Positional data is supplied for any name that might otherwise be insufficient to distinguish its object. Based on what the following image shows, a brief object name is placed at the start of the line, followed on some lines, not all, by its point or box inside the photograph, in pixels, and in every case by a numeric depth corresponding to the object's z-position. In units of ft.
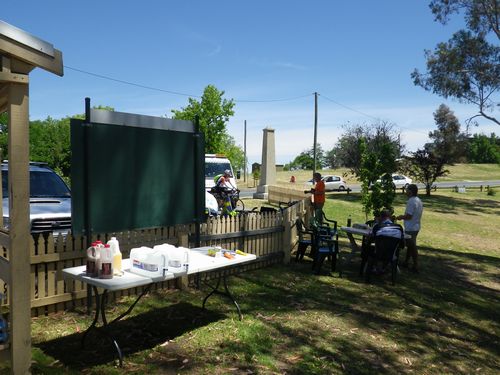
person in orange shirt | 40.93
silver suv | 20.62
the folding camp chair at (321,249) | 26.78
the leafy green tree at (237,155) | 288.32
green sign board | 16.98
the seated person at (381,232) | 24.73
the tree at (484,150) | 387.96
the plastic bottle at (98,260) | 13.17
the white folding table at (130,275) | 12.82
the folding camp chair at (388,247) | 24.73
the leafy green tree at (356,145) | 101.17
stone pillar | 74.74
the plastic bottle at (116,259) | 13.56
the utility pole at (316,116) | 107.26
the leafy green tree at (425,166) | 98.22
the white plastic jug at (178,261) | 14.60
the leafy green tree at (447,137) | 108.47
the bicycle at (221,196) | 45.81
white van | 58.03
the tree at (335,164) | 241.24
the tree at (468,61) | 73.92
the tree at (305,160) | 433.89
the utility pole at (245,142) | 200.85
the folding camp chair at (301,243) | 29.16
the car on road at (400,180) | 128.16
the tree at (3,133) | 148.64
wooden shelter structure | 10.68
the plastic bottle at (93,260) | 13.26
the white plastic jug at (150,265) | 14.05
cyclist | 45.88
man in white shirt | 28.43
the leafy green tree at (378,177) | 40.40
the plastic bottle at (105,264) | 13.11
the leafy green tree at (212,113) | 125.70
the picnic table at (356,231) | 27.16
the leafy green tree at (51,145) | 159.63
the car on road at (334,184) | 120.88
